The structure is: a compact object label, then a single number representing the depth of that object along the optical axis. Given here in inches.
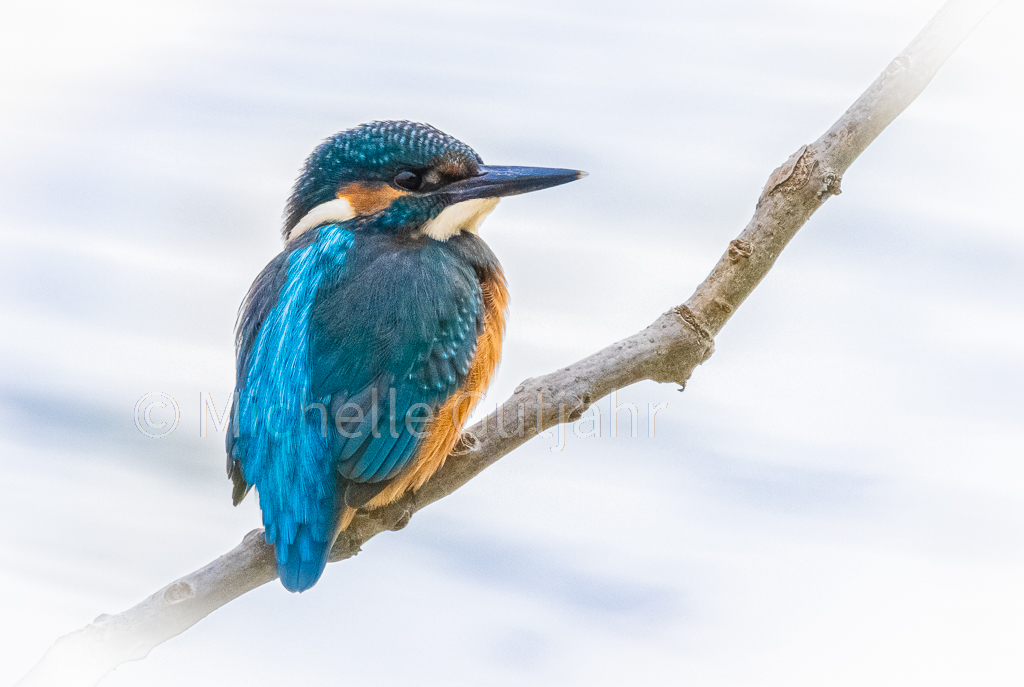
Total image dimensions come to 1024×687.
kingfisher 165.4
